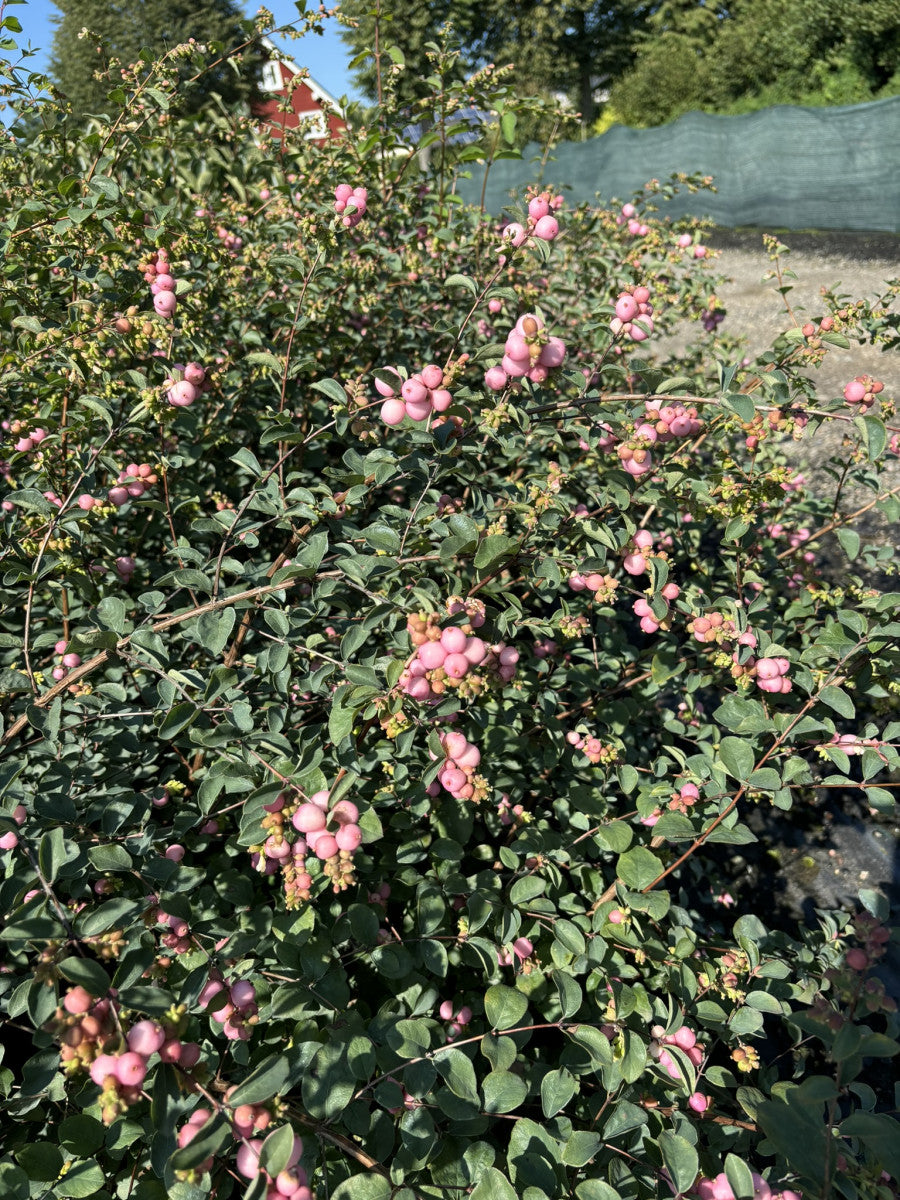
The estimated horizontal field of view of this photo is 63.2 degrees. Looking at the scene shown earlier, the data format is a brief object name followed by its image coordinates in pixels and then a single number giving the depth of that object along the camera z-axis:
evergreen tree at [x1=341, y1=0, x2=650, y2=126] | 28.27
